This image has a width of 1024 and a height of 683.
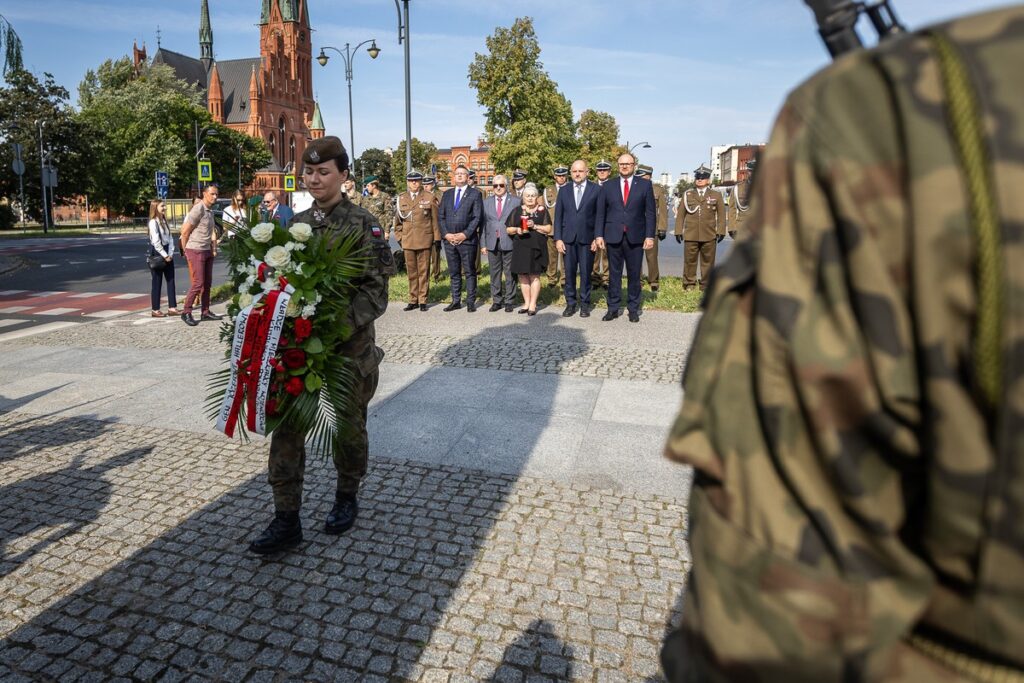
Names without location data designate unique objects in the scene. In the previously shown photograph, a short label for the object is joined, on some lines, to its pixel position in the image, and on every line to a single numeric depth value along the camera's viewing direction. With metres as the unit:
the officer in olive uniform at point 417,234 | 11.28
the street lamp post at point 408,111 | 18.12
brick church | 93.69
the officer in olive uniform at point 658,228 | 13.33
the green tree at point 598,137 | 56.84
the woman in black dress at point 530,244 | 10.61
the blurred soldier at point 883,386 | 0.77
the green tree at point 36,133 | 47.44
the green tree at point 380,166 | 111.06
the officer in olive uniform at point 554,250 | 13.55
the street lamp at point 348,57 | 28.66
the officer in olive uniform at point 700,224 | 12.86
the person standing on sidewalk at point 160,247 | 10.48
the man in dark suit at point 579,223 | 10.33
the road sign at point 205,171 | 23.64
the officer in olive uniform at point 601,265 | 12.46
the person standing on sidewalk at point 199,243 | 10.30
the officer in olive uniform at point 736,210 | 14.63
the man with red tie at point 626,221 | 9.97
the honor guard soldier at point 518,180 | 13.76
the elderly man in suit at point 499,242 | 11.09
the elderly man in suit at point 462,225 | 11.05
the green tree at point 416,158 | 92.55
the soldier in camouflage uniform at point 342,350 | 3.71
